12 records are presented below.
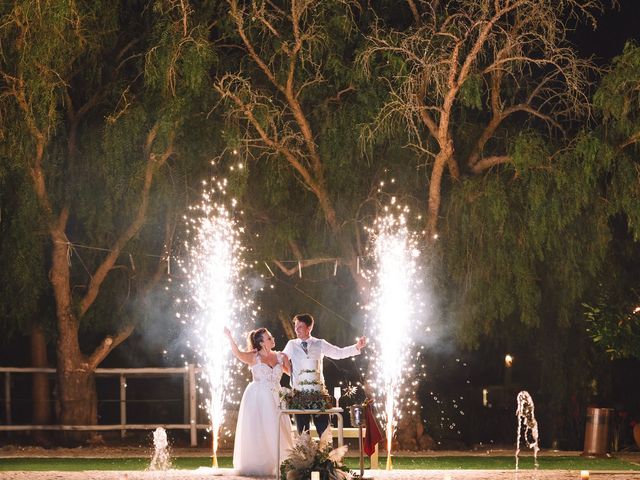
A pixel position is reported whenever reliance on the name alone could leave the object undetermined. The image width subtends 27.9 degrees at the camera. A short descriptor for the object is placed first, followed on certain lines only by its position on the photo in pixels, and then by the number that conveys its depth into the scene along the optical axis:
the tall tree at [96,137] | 19.53
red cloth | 14.20
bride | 14.53
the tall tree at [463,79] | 18.67
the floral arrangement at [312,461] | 12.45
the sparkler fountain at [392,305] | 18.80
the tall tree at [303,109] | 19.59
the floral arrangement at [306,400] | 13.88
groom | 14.23
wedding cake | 14.05
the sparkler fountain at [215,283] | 18.62
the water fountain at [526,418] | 23.33
